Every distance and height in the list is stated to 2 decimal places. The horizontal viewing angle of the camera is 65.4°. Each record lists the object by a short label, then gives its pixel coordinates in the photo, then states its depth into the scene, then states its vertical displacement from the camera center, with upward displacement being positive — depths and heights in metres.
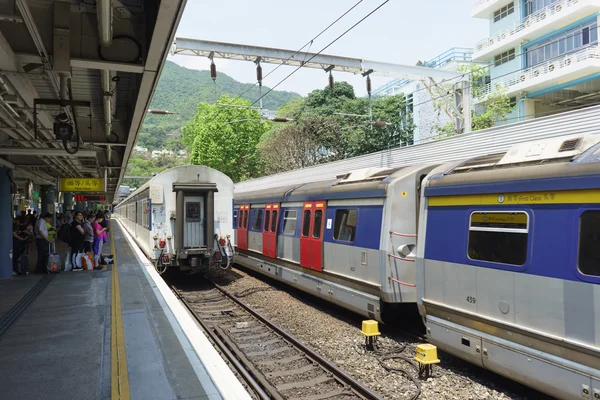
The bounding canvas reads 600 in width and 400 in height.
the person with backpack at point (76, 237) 13.08 -0.67
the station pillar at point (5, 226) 11.90 -0.28
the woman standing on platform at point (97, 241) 14.79 -0.92
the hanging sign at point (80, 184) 19.78 +1.28
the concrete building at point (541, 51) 25.56 +9.76
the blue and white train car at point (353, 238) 8.16 -0.56
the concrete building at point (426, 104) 38.12 +9.40
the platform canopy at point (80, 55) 4.81 +1.94
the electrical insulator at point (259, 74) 13.45 +3.97
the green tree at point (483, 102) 28.69 +6.89
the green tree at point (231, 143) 44.28 +6.66
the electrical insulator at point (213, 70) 13.09 +3.99
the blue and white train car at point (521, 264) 4.82 -0.67
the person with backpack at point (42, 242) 12.52 -0.75
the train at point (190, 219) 13.54 -0.19
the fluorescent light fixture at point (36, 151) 10.90 +1.54
